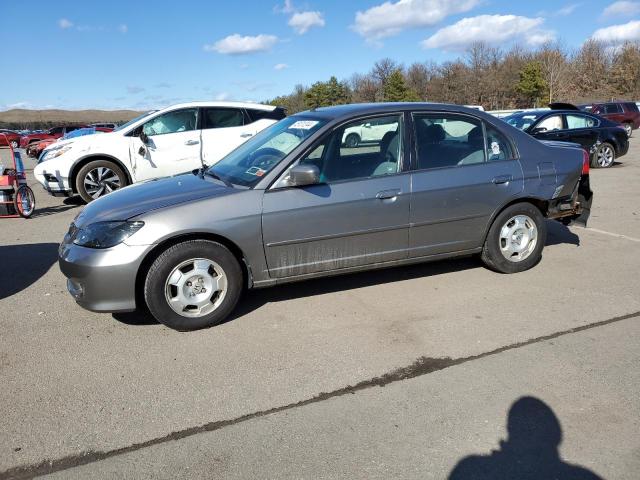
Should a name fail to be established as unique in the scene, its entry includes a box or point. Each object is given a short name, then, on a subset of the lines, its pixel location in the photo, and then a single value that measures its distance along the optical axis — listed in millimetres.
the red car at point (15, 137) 29339
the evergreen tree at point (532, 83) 51219
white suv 8930
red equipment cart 8266
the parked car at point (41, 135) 31831
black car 12977
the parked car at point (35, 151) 24616
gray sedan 3812
